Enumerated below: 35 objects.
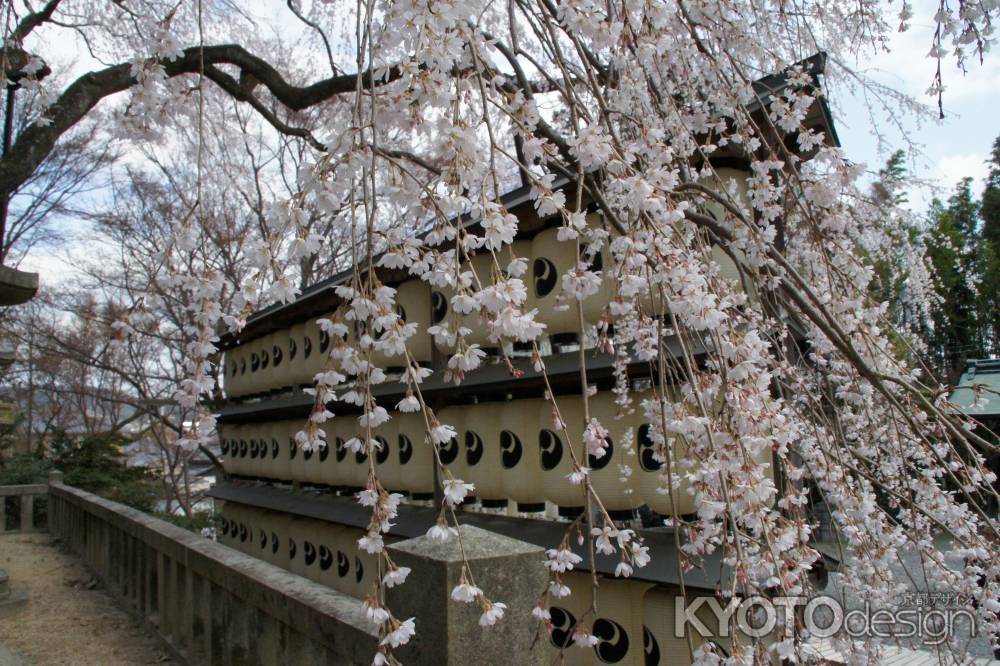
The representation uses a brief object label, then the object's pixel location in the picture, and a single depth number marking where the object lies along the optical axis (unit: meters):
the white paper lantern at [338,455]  4.84
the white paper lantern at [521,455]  3.34
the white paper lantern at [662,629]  2.76
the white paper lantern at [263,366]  6.26
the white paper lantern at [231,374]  7.32
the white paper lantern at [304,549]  5.38
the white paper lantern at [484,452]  3.52
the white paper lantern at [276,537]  5.95
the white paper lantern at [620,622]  2.89
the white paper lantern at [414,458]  4.03
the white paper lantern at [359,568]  4.43
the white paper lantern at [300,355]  5.39
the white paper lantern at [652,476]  2.66
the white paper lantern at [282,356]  5.76
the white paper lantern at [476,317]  3.50
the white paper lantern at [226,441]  7.73
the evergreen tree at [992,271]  17.12
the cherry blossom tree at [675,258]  1.46
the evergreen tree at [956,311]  16.80
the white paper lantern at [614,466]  2.89
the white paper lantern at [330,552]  4.97
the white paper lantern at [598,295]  2.89
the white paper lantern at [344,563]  4.79
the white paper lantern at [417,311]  4.11
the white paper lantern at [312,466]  5.32
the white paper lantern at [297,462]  5.58
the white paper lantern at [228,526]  7.35
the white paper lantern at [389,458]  4.21
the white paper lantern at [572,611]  3.03
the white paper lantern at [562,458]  3.12
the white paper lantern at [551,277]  3.22
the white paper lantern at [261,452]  6.45
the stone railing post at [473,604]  1.62
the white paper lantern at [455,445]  3.73
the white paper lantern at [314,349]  5.04
